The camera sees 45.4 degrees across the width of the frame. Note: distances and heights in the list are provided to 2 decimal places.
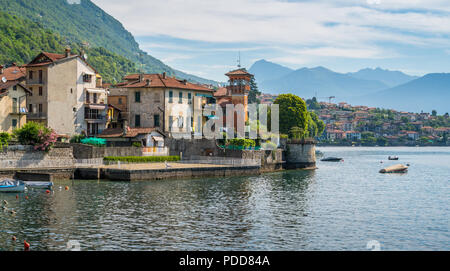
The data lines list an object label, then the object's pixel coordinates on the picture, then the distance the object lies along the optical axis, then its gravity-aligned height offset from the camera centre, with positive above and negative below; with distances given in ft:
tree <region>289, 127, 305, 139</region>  375.37 +5.24
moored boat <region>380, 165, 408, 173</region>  343.71 -19.39
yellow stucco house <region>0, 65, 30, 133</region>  259.39 +17.36
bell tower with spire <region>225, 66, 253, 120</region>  337.52 +33.83
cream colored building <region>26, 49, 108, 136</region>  283.18 +24.61
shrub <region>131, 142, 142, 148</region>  279.04 -2.19
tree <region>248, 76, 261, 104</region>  616.39 +53.60
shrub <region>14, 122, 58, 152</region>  229.25 +1.31
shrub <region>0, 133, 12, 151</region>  222.48 +0.48
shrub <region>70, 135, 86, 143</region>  274.36 +0.50
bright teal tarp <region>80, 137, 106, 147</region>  268.21 -0.55
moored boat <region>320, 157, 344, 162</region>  463.46 -17.82
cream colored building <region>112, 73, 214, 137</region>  306.55 +20.63
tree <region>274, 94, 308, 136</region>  405.39 +20.05
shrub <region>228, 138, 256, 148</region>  299.79 -1.37
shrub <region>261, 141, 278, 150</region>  322.77 -3.91
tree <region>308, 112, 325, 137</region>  590.18 +12.59
